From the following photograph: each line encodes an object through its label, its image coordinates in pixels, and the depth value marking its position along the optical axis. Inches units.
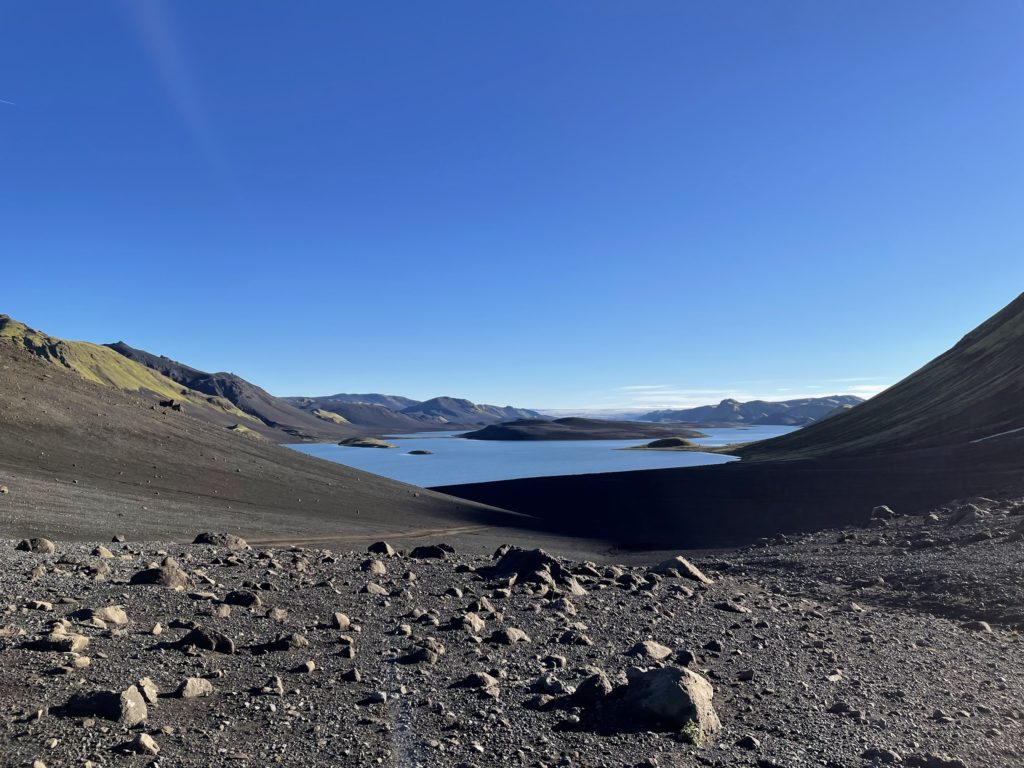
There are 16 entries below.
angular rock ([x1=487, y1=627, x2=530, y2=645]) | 478.6
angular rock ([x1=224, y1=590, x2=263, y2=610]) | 516.7
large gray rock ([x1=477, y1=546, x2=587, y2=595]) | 694.5
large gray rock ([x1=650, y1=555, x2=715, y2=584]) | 835.4
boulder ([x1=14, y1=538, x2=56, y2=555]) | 709.3
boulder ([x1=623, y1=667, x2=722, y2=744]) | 335.9
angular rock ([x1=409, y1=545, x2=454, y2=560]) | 929.5
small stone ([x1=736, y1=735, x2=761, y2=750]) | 326.6
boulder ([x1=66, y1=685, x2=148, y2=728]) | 290.7
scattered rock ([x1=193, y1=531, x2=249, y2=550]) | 936.3
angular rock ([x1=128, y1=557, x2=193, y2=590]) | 559.8
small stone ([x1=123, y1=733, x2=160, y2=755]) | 269.7
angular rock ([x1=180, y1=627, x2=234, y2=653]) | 402.9
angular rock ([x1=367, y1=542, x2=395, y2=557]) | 938.7
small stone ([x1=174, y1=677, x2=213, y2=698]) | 331.3
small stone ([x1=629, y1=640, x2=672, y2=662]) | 470.4
